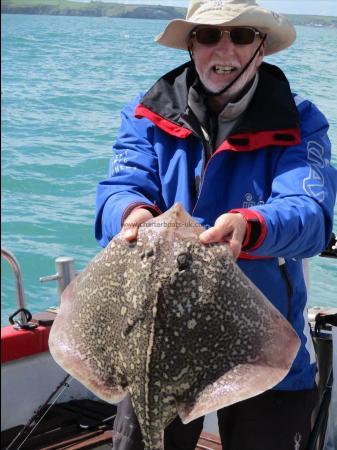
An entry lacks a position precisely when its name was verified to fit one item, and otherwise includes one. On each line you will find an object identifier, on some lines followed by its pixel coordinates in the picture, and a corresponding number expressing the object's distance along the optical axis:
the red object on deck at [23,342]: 3.97
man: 2.74
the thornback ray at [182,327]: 2.14
